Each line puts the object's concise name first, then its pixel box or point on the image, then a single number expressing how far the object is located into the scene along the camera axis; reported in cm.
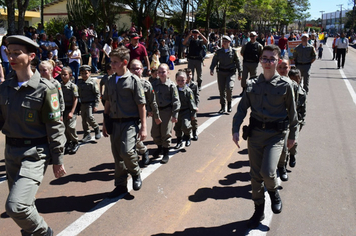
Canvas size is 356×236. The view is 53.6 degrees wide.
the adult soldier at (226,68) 1001
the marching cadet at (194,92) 752
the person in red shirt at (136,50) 966
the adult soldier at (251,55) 1120
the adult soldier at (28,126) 337
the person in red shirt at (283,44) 1984
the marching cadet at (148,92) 574
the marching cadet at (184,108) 705
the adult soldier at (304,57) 1125
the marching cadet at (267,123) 412
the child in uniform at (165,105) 637
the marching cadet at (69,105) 692
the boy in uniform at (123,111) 478
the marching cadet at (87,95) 751
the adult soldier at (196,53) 1227
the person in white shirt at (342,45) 2050
